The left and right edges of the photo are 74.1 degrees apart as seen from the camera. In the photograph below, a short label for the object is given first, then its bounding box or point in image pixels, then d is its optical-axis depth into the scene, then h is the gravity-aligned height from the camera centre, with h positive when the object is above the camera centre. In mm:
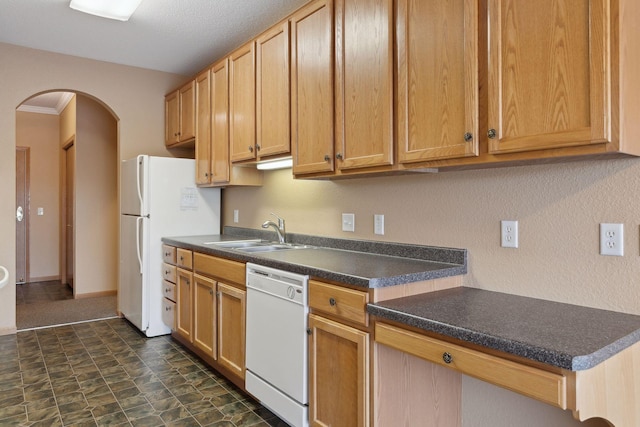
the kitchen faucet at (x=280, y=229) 3189 -102
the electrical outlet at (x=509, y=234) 1818 -86
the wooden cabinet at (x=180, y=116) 3938 +995
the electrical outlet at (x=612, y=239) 1520 -94
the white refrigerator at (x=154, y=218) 3629 -16
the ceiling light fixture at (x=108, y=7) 2893 +1469
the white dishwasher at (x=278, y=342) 2039 -657
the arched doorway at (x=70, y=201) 5207 +220
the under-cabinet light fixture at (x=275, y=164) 2951 +382
